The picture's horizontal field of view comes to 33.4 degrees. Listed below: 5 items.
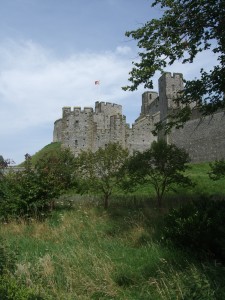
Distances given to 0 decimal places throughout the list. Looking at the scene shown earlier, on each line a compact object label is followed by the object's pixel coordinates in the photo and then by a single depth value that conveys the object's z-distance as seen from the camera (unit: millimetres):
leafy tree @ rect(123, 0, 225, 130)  10891
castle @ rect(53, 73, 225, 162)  32906
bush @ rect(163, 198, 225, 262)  8188
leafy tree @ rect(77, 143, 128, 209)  16609
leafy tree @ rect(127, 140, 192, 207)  16172
